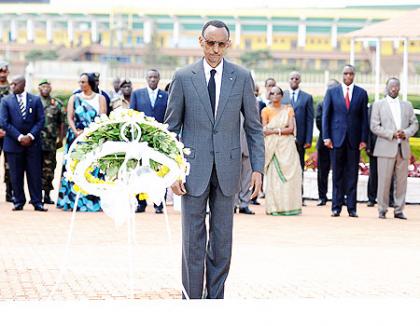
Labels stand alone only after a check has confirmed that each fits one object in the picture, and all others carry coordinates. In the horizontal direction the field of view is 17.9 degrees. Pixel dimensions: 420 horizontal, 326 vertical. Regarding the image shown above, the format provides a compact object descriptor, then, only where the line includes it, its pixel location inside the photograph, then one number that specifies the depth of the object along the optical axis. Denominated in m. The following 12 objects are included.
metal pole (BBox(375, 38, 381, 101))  28.70
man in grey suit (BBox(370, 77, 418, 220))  16.17
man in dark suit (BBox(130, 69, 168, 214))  16.20
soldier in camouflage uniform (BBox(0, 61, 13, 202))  17.09
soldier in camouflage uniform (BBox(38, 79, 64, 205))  17.36
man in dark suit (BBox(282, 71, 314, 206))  17.88
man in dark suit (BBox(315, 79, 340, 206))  18.39
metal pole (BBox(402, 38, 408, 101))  26.10
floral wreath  7.91
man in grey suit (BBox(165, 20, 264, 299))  8.32
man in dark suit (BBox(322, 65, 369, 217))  16.31
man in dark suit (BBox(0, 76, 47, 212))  16.09
